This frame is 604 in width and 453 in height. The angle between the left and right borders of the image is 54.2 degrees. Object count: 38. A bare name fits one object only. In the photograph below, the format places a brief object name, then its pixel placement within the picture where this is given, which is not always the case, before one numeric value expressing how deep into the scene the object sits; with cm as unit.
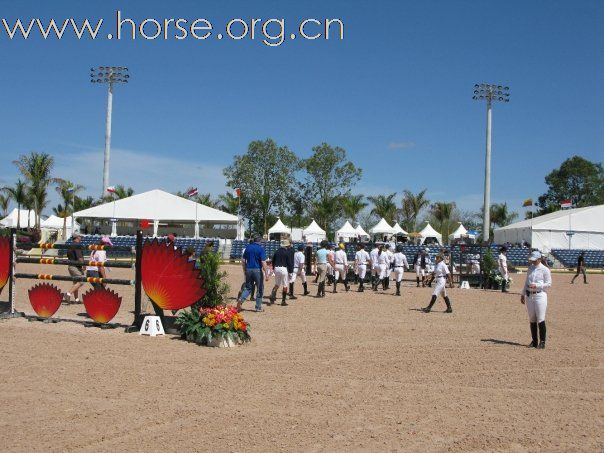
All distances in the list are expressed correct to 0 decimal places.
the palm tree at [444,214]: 6106
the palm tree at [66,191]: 5809
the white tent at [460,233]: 4766
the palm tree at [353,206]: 5559
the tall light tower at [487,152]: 4488
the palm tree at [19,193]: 5432
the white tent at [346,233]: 4492
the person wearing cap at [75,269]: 1350
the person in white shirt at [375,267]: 2030
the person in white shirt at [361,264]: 1969
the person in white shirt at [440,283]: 1427
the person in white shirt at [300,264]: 1753
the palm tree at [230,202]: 5709
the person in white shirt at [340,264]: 1895
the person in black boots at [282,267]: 1506
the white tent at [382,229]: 4580
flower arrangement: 934
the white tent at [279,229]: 4619
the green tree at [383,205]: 5812
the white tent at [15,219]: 5712
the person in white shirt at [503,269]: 2058
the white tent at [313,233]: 4593
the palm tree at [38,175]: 4906
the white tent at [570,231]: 4722
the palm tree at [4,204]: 6319
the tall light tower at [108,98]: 4725
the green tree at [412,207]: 5984
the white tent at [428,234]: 4747
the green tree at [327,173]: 5651
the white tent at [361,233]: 4565
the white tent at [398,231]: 4589
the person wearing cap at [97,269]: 1331
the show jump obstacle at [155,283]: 1032
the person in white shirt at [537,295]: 983
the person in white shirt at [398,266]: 1888
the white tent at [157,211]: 4362
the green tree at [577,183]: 7469
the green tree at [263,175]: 5650
